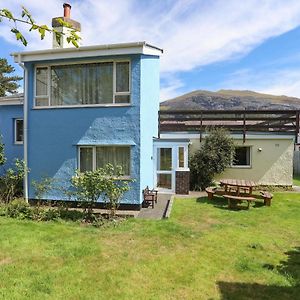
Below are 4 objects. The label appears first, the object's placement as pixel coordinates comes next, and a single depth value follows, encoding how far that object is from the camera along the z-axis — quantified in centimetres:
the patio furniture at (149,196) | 1323
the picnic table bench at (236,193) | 1353
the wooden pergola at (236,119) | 1861
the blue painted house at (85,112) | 1267
